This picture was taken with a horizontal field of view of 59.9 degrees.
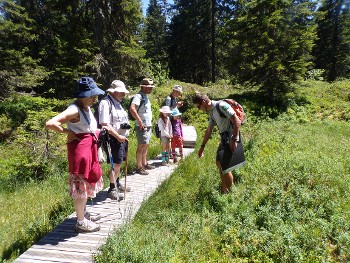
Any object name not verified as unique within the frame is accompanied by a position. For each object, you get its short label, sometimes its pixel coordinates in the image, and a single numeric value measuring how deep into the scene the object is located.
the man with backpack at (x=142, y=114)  6.42
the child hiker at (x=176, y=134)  8.09
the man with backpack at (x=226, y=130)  4.93
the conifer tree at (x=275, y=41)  15.97
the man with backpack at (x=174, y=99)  7.64
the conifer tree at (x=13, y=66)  13.07
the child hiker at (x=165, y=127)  7.63
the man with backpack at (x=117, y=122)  5.36
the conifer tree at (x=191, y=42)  31.82
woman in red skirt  3.99
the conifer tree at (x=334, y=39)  29.02
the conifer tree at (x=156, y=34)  37.81
